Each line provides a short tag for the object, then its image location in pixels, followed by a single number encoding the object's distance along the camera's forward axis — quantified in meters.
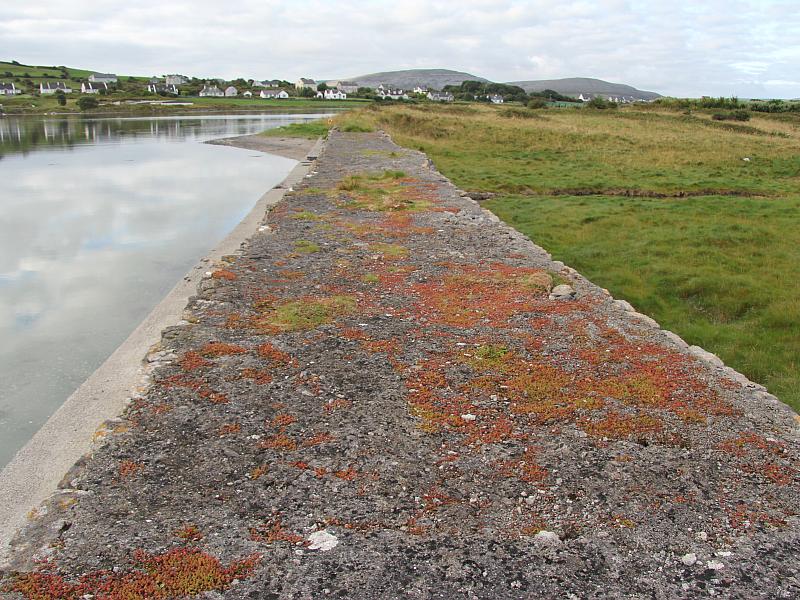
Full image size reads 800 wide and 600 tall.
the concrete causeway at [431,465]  3.16
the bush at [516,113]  47.56
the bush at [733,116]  47.86
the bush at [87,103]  84.00
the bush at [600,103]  61.68
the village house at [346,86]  169.25
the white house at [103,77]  132.62
